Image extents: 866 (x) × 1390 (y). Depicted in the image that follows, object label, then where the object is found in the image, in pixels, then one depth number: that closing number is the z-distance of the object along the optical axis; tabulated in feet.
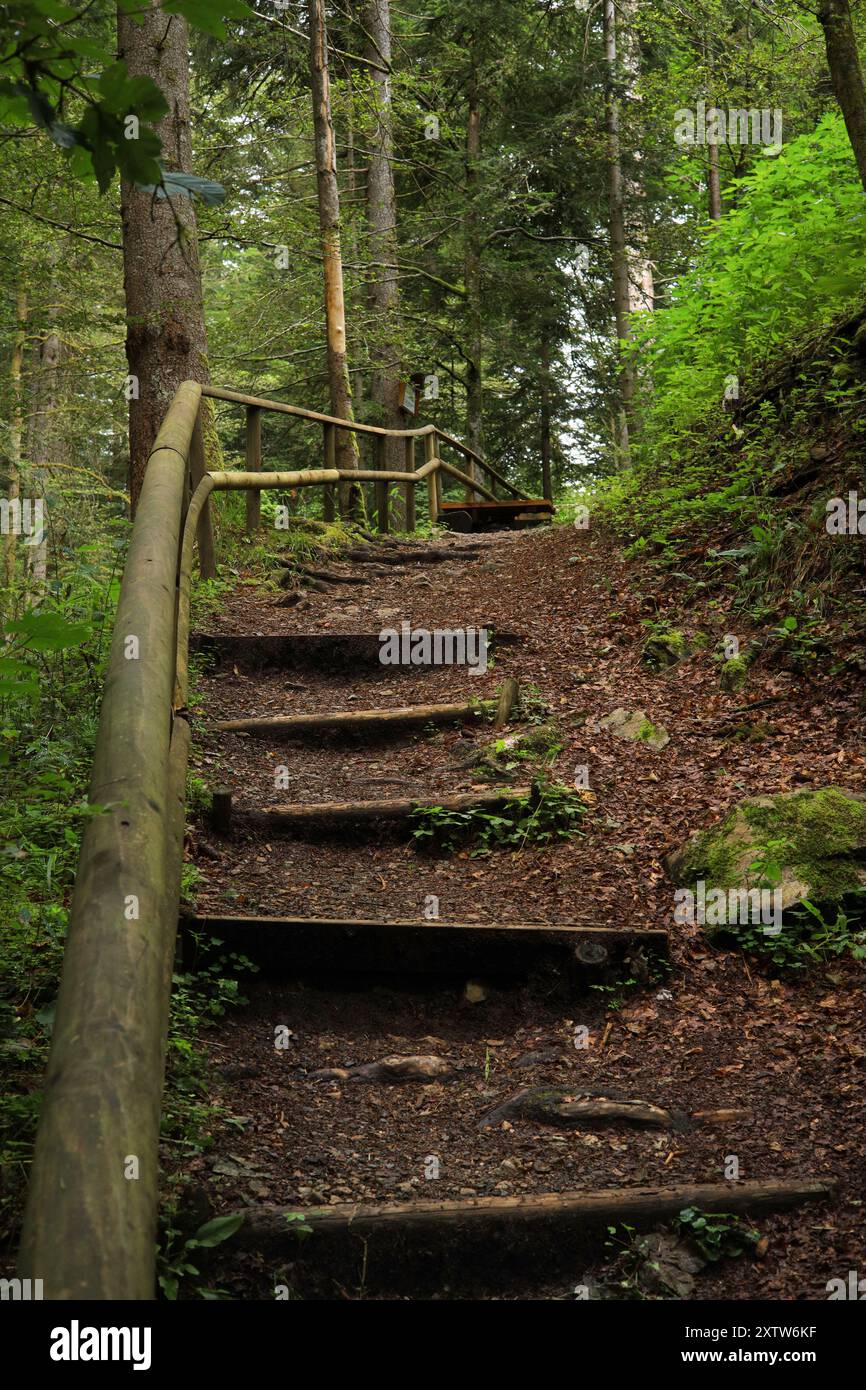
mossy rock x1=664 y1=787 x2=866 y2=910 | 12.67
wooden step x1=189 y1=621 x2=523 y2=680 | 21.25
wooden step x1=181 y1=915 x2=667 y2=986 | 11.68
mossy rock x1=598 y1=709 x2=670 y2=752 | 18.15
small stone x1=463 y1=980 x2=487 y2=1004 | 11.91
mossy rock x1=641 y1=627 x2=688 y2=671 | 21.08
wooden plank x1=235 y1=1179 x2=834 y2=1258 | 8.09
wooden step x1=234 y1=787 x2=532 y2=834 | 15.06
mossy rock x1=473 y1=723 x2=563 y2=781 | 16.96
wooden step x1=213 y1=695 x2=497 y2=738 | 18.11
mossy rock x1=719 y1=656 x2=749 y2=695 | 18.95
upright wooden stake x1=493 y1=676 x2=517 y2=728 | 19.01
